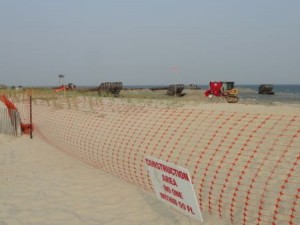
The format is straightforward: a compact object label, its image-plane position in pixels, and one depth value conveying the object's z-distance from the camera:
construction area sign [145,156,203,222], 3.57
